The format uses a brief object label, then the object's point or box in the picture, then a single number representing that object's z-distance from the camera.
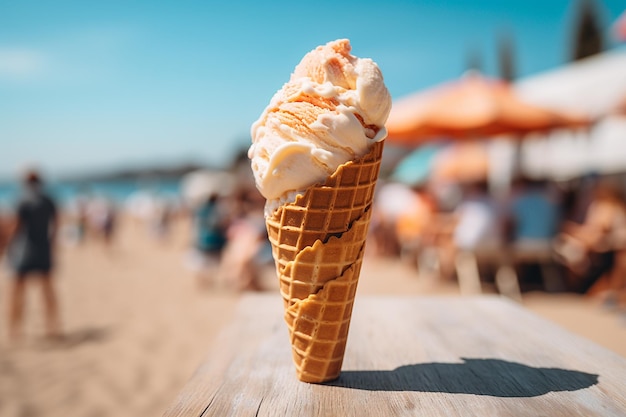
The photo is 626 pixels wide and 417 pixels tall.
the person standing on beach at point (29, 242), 4.82
